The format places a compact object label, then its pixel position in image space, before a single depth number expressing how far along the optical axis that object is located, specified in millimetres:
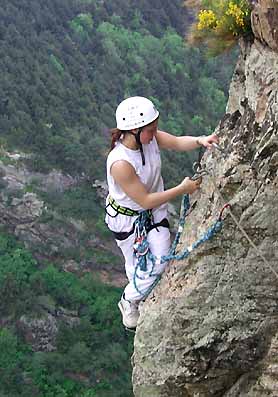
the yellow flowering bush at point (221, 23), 4762
